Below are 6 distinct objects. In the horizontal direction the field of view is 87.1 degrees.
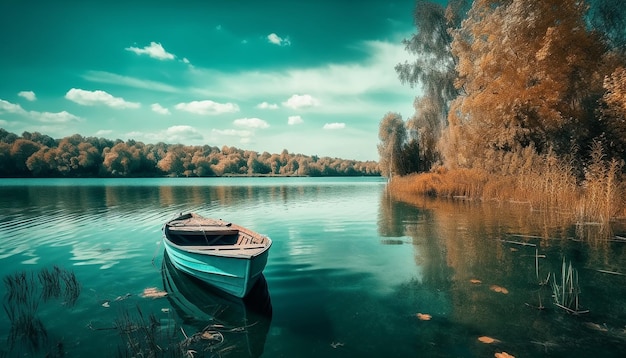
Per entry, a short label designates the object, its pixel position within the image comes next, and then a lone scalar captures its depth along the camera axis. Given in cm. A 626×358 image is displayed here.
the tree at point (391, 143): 3953
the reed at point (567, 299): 626
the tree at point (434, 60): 2972
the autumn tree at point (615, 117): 1240
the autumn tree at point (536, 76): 1628
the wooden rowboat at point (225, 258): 676
